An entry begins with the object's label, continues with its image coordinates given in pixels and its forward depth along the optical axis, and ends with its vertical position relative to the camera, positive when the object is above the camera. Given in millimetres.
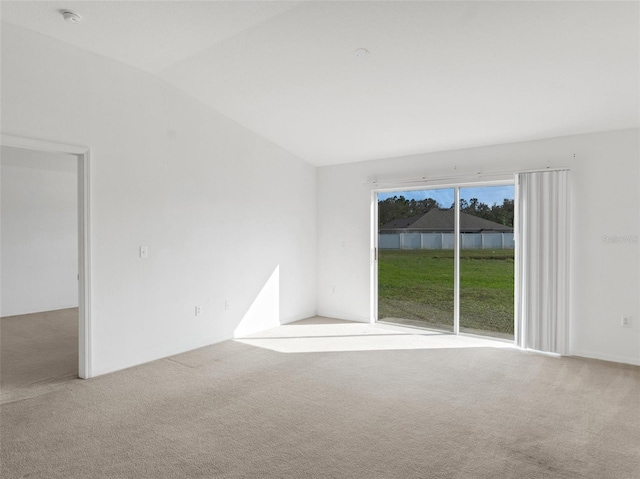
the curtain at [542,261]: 4434 -272
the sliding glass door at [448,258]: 5203 -299
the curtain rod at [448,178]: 4580 +757
